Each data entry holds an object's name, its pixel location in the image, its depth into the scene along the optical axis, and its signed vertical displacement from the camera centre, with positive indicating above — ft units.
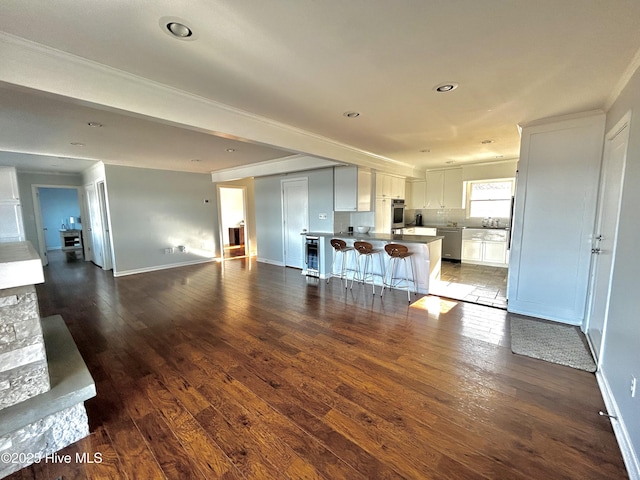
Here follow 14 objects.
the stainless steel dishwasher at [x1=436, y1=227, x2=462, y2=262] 22.85 -2.85
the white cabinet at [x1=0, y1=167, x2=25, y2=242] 18.80 +0.60
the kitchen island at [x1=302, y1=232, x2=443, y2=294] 14.65 -2.27
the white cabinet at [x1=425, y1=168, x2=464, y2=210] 23.30 +1.86
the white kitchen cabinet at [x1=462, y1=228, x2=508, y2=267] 20.58 -2.97
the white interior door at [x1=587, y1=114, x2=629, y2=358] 7.59 -0.75
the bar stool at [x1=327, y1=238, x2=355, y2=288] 16.25 -3.06
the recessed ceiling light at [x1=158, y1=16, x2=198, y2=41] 5.14 +3.70
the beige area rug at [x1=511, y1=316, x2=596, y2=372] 8.38 -4.71
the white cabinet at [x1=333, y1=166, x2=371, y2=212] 17.62 +1.47
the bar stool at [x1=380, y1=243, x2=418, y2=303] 13.97 -3.37
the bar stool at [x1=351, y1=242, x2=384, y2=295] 15.38 -3.41
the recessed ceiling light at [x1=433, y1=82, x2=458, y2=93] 7.82 +3.68
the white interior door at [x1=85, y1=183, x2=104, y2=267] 21.61 -1.32
